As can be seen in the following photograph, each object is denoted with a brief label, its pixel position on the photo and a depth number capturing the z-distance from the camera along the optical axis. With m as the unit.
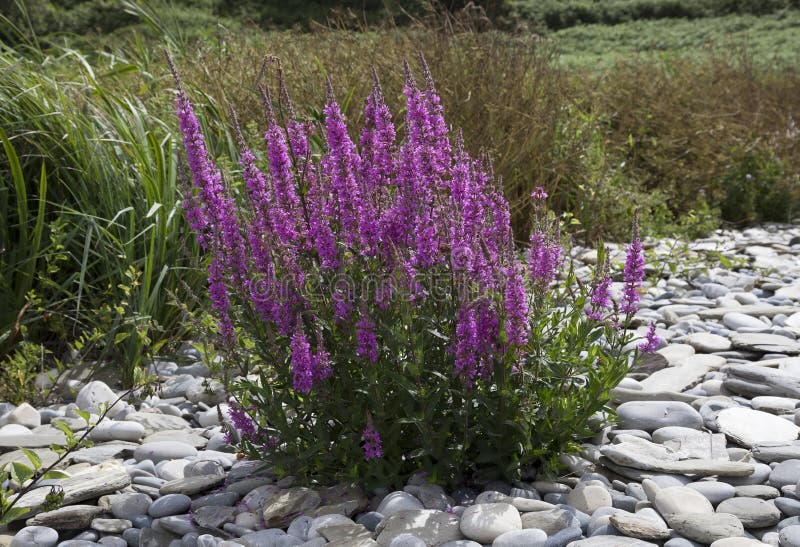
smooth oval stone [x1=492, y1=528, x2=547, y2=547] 2.46
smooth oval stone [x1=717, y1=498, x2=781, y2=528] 2.59
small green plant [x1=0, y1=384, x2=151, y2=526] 2.55
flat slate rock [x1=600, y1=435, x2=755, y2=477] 2.89
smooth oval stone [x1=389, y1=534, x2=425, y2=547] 2.44
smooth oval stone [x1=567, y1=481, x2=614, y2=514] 2.74
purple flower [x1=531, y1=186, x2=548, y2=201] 3.00
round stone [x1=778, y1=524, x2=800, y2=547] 2.41
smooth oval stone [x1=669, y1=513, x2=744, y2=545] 2.48
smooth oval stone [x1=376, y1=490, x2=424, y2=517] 2.68
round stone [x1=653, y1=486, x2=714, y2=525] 2.64
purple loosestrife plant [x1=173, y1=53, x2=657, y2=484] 2.61
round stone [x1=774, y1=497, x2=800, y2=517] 2.63
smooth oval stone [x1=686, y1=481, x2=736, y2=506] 2.76
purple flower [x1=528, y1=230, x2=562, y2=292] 2.81
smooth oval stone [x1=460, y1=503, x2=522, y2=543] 2.51
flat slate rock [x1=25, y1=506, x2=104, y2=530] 2.83
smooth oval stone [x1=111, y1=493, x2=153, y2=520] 2.92
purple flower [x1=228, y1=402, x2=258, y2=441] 2.86
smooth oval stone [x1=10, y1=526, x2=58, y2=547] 2.72
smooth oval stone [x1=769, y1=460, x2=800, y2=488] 2.82
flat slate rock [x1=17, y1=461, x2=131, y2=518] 2.94
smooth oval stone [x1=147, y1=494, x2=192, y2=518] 2.90
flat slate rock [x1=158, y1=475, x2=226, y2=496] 2.99
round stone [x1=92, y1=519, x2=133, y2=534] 2.83
